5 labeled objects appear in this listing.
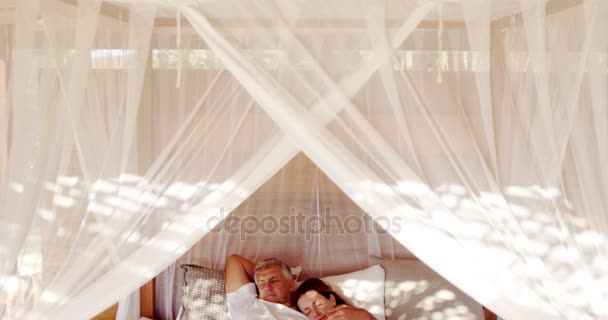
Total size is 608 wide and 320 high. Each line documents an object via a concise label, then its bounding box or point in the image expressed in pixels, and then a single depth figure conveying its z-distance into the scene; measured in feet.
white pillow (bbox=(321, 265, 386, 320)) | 10.22
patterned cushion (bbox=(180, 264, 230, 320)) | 9.98
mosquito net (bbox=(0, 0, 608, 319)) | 6.37
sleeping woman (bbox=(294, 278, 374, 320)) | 9.82
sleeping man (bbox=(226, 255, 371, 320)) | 9.87
